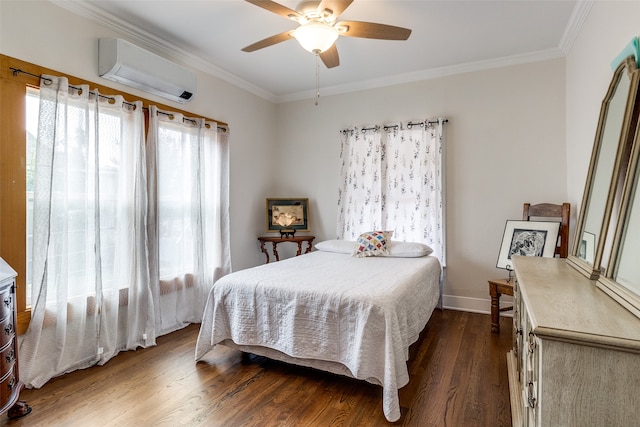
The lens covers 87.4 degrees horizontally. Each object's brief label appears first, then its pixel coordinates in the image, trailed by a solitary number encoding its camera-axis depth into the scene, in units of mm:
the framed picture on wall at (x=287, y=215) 4410
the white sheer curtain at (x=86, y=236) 2240
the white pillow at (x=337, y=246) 3766
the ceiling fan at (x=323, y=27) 2027
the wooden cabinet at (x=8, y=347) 1658
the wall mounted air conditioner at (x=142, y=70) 2576
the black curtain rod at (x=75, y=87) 2162
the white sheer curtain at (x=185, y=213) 3020
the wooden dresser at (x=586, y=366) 828
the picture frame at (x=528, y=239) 2953
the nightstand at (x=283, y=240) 4258
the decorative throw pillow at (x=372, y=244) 3561
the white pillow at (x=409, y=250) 3430
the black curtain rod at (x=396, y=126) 3805
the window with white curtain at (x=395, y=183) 3803
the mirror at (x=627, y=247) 1128
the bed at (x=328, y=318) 1956
